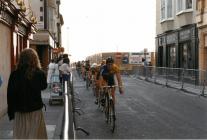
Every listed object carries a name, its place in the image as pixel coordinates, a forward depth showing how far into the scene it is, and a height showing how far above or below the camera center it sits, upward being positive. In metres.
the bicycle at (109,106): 6.84 -1.01
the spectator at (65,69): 11.38 -0.20
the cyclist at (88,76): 15.72 -0.63
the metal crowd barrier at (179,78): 14.32 -0.84
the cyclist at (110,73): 7.49 -0.23
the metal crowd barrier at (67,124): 2.73 -0.62
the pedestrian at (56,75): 12.03 -0.47
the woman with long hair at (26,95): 4.01 -0.41
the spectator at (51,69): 14.39 -0.23
